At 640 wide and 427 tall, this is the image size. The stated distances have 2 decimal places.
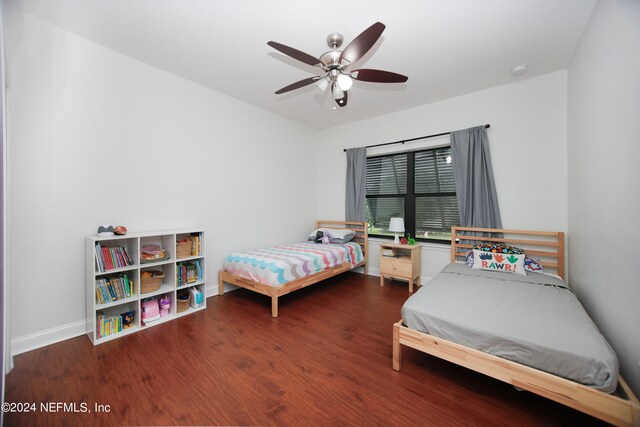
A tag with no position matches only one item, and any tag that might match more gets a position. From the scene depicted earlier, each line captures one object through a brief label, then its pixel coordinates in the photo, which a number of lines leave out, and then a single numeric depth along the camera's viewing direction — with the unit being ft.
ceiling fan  5.42
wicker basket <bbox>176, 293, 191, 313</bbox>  9.10
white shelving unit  7.24
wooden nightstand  11.84
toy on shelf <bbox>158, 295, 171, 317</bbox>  8.73
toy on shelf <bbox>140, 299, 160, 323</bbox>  8.30
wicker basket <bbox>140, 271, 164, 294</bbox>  8.22
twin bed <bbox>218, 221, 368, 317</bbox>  9.16
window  12.37
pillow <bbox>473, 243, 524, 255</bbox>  9.46
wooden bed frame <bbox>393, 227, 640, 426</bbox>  3.87
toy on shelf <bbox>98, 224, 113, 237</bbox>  7.64
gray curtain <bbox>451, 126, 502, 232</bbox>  10.62
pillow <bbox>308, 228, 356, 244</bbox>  13.76
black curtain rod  10.73
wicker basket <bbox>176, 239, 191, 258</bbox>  9.14
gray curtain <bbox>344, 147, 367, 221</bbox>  14.46
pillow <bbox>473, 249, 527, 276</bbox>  9.02
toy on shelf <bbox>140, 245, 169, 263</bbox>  8.38
